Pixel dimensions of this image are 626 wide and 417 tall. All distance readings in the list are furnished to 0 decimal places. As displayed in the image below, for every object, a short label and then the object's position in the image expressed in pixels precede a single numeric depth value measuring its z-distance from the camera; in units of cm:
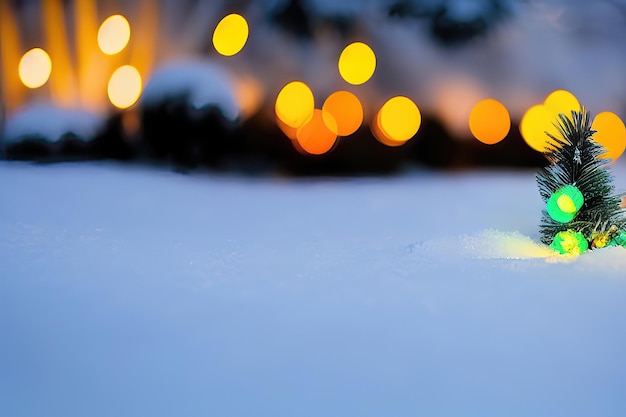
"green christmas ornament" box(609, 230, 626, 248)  76
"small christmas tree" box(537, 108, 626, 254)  75
